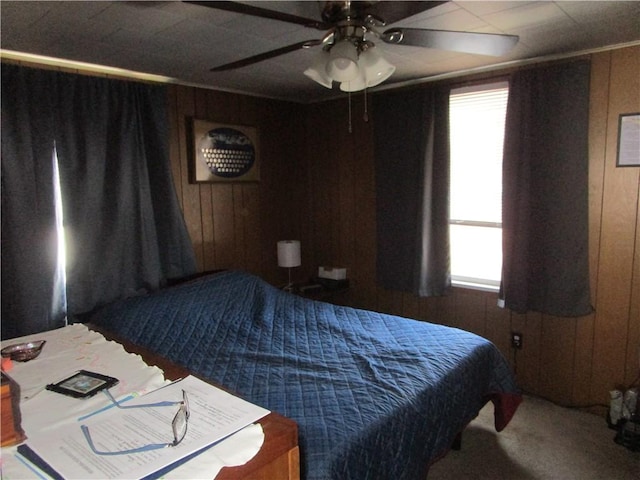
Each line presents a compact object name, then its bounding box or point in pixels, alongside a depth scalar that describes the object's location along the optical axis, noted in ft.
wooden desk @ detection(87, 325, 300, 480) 3.18
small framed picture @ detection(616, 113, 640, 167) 8.01
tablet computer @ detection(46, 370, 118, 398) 4.20
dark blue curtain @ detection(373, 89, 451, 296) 10.31
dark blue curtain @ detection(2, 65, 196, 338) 7.66
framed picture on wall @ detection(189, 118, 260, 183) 10.49
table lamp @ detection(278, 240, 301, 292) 11.94
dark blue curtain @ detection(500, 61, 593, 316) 8.56
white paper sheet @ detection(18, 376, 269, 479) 3.06
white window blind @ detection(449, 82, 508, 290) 9.84
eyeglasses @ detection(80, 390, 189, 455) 3.25
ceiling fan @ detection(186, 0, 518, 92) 4.54
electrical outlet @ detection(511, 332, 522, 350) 9.76
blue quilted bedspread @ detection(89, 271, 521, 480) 4.98
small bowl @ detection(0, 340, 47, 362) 5.02
